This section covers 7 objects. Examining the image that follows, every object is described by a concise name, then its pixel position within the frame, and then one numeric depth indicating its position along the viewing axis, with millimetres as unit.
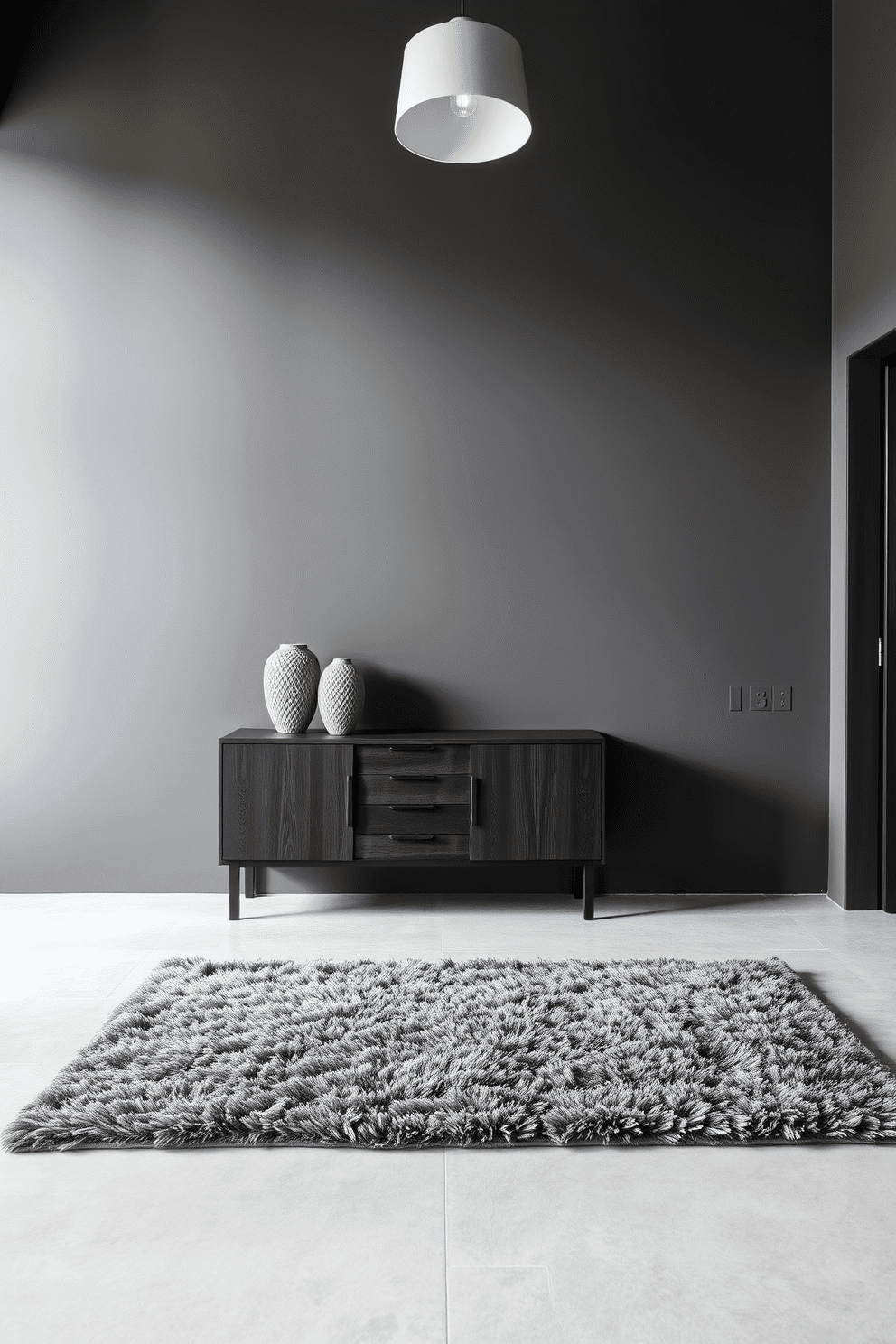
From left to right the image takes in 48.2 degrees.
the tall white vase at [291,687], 3512
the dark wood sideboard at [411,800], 3404
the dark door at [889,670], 3541
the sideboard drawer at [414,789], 3422
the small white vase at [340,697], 3523
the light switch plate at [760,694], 3766
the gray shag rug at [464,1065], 1884
